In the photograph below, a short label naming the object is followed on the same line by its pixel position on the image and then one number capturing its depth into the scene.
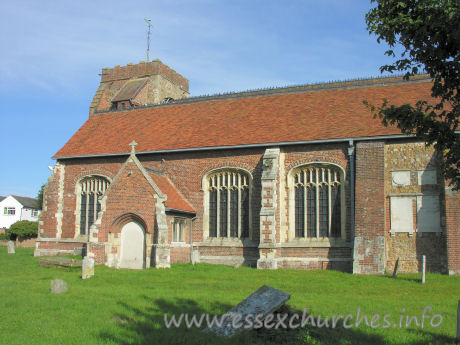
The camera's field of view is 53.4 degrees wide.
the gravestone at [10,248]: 29.66
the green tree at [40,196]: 65.19
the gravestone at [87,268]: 15.93
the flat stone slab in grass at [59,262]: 18.34
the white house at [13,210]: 73.94
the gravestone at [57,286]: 12.63
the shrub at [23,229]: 44.46
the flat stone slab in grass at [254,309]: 8.14
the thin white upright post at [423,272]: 15.79
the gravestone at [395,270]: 17.32
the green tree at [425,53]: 6.90
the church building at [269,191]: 19.23
